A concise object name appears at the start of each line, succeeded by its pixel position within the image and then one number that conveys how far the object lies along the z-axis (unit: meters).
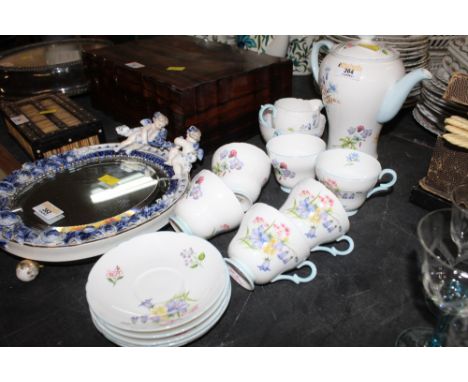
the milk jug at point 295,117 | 1.11
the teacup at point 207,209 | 0.85
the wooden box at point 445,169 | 0.89
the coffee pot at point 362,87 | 0.98
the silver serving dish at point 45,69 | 1.45
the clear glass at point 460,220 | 0.73
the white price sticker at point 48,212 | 0.88
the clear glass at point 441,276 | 0.61
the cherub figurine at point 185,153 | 1.00
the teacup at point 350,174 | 0.87
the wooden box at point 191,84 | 1.13
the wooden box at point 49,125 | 1.13
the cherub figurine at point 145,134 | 1.10
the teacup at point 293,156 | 0.97
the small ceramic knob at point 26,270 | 0.82
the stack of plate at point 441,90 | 1.13
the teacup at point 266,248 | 0.76
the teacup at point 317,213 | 0.80
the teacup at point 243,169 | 0.93
